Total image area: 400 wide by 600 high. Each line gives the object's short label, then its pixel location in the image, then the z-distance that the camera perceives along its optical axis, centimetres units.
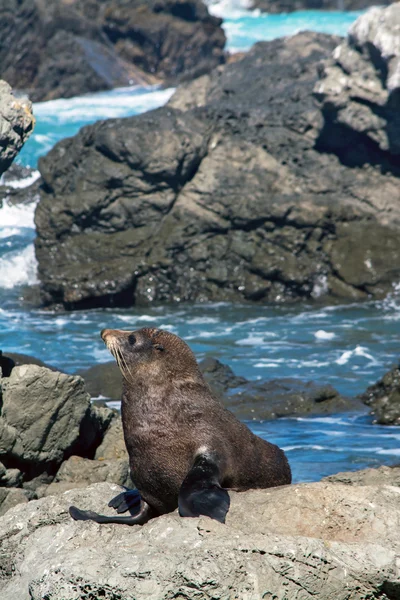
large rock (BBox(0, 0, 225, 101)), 7825
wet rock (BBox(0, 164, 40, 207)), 5156
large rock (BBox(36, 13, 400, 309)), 3878
